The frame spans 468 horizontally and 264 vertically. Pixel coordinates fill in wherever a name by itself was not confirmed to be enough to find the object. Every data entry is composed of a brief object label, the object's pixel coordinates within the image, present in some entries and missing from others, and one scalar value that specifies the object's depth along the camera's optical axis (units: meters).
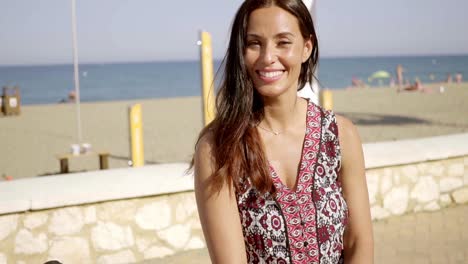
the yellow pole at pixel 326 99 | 6.41
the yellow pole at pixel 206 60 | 5.96
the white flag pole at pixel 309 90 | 4.70
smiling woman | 1.53
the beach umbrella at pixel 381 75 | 43.73
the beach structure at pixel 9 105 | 19.97
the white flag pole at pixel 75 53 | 8.33
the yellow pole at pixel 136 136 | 6.08
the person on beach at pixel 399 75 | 27.76
